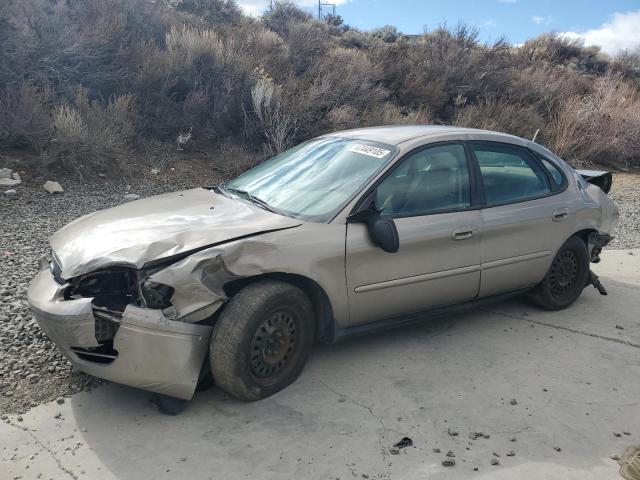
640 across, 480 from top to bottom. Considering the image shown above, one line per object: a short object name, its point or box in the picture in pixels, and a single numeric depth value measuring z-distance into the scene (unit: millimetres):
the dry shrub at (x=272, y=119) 11164
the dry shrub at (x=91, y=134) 8867
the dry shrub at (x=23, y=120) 8781
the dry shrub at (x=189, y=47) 11836
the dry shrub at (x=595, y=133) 15664
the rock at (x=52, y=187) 8234
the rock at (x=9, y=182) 8086
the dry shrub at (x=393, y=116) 12984
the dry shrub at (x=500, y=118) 15281
